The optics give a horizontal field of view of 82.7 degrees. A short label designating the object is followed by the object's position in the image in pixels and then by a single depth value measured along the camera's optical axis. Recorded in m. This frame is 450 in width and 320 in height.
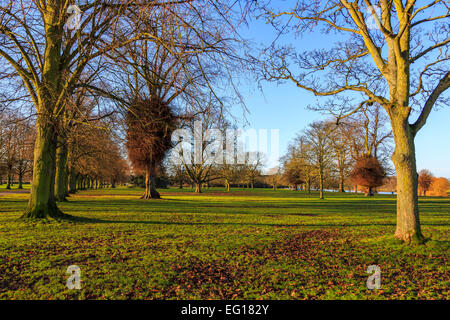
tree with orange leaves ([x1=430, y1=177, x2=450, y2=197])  55.42
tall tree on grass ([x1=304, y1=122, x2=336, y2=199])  29.58
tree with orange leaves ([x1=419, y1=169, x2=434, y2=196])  56.06
